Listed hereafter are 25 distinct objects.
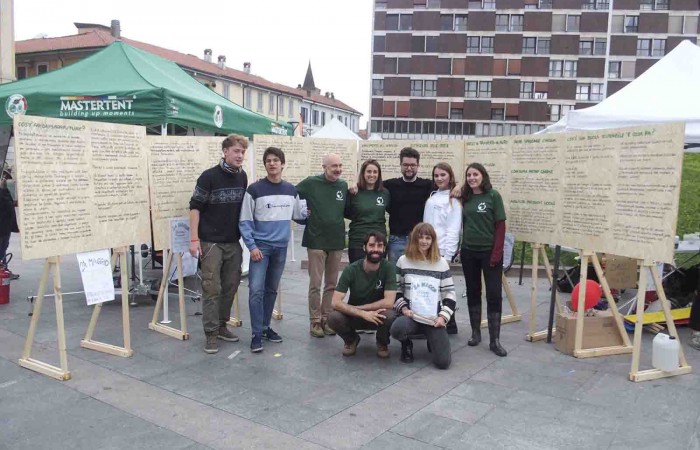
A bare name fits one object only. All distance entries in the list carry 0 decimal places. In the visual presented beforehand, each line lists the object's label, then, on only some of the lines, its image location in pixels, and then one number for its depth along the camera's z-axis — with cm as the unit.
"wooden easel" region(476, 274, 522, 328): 640
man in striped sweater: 518
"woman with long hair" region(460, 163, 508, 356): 527
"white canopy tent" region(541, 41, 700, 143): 607
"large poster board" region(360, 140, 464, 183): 657
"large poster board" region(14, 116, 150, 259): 414
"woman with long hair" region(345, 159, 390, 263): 566
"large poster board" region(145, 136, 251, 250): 548
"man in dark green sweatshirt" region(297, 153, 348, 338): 561
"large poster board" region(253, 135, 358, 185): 685
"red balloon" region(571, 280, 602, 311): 555
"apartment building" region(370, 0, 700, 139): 5666
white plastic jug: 462
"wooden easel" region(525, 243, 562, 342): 565
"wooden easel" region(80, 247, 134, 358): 505
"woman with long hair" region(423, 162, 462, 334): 552
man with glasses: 590
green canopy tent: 682
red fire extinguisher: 672
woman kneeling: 483
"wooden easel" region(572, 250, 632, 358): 507
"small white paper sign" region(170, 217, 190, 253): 561
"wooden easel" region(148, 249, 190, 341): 565
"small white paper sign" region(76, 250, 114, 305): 475
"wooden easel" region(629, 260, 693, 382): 455
